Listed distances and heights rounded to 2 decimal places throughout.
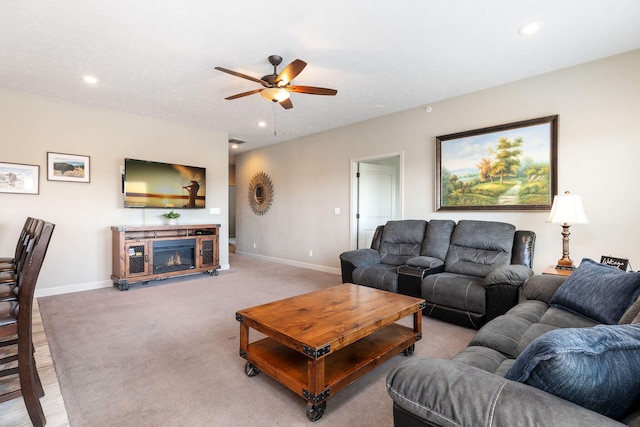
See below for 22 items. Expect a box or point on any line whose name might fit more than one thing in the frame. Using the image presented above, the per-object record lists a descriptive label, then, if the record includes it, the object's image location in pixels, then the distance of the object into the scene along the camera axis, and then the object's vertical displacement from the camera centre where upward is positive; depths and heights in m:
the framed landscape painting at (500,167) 3.39 +0.56
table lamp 2.79 -0.02
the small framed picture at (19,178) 3.88 +0.46
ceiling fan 2.91 +1.27
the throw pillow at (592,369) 0.75 -0.39
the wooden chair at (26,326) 1.53 -0.57
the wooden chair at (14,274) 1.79 -0.48
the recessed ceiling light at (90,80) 3.52 +1.57
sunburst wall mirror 6.99 +0.47
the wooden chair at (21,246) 2.41 -0.27
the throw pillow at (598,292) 1.62 -0.47
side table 2.68 -0.54
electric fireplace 4.75 -0.68
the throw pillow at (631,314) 1.33 -0.45
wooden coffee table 1.67 -0.75
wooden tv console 4.39 -0.55
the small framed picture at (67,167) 4.18 +0.65
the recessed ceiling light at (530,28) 2.51 +1.56
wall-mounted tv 4.73 +0.47
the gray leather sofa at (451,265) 2.82 -0.59
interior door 5.43 +0.30
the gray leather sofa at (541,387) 0.74 -0.47
